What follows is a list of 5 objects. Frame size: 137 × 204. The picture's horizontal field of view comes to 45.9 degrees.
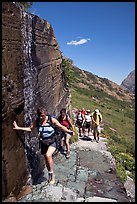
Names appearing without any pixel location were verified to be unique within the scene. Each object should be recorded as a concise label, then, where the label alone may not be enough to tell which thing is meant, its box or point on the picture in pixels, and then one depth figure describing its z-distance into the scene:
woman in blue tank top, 3.93
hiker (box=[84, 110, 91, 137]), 8.32
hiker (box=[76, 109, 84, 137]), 8.37
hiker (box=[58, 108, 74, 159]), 5.48
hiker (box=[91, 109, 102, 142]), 8.15
